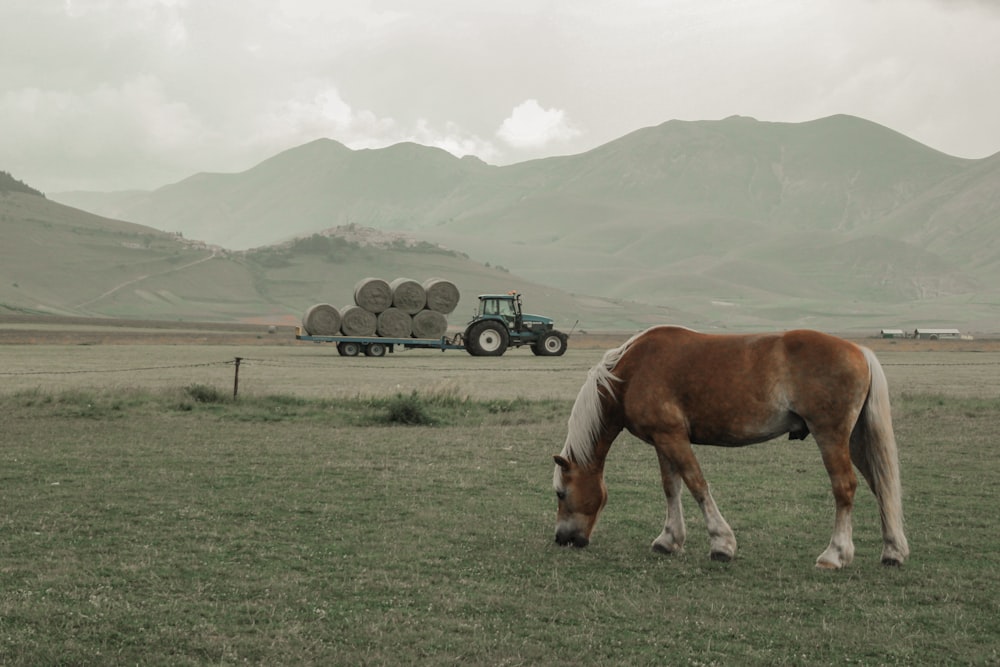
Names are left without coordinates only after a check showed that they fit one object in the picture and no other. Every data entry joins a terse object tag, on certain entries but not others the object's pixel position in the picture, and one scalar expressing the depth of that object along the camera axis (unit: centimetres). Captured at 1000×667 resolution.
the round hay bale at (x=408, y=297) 4544
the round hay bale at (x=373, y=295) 4466
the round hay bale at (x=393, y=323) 4500
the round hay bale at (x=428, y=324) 4566
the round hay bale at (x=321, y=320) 4434
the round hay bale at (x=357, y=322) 4478
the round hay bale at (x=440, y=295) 4591
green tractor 4394
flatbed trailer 4475
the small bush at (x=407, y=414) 1858
